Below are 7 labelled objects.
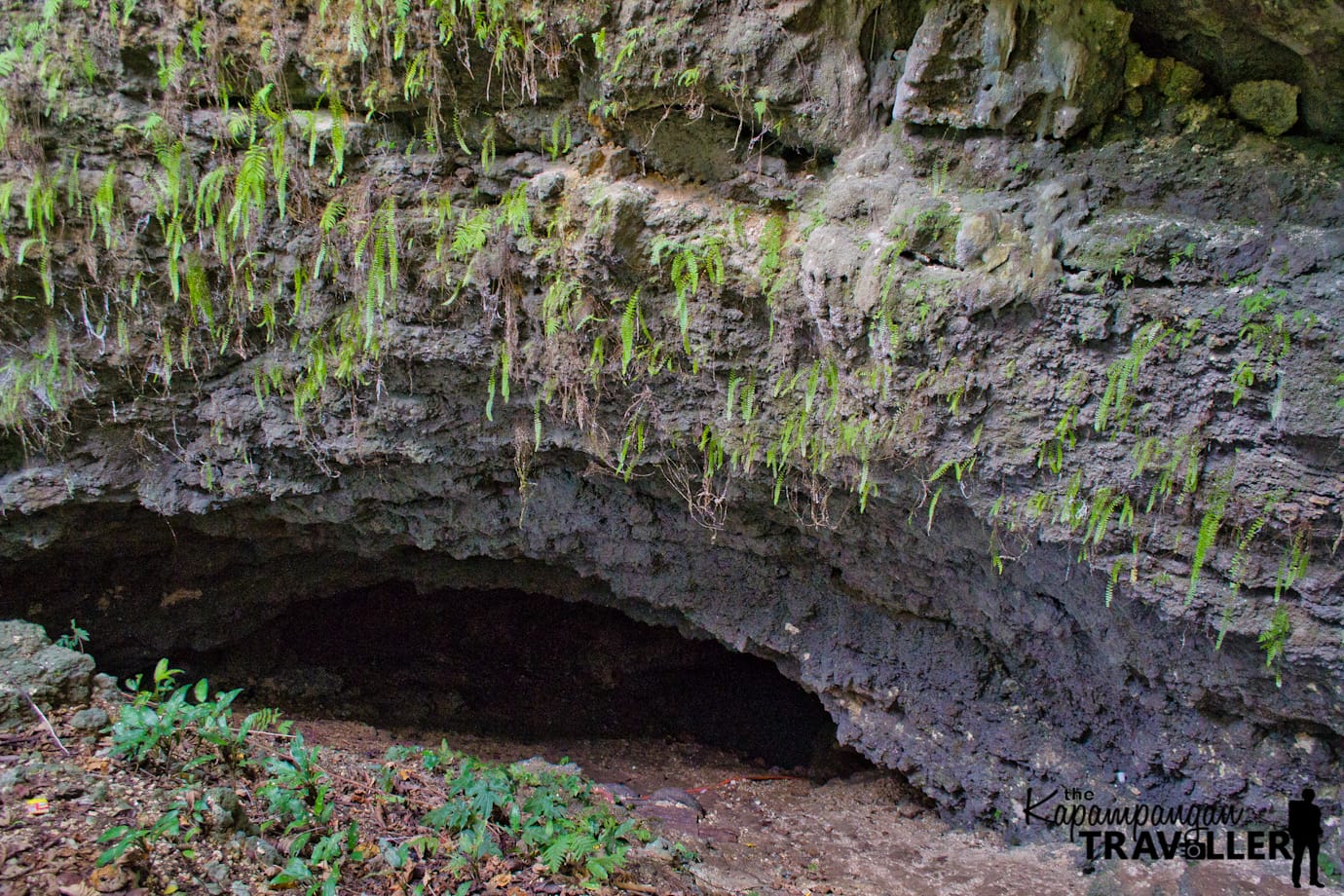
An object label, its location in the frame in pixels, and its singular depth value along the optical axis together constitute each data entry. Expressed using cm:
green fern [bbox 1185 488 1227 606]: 308
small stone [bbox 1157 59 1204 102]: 297
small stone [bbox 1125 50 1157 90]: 299
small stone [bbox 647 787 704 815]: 519
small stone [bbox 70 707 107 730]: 331
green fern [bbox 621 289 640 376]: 388
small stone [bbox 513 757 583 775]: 491
